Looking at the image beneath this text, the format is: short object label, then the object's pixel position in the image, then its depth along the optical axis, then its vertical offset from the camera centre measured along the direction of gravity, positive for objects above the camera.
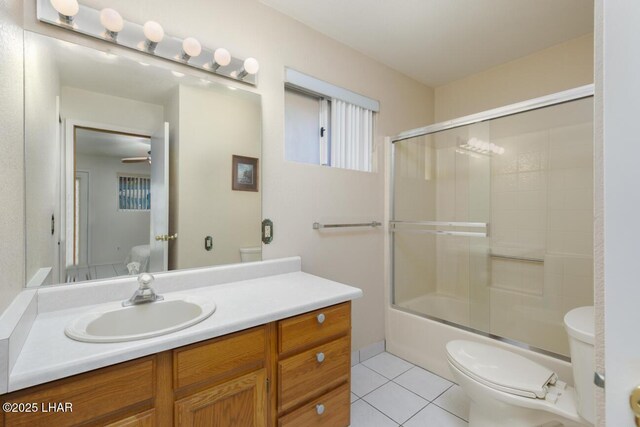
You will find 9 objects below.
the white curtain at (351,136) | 2.17 +0.61
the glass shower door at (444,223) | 2.23 -0.07
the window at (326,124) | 1.98 +0.67
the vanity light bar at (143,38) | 1.16 +0.81
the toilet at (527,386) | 1.15 -0.78
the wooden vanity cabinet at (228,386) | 0.79 -0.58
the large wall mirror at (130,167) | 1.16 +0.22
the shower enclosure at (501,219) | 1.84 -0.04
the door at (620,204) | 0.40 +0.01
